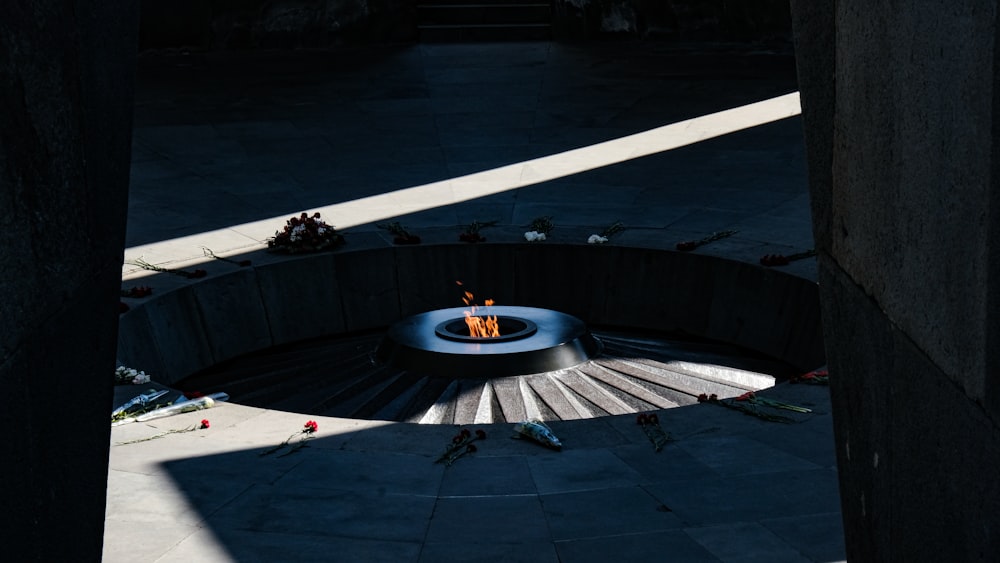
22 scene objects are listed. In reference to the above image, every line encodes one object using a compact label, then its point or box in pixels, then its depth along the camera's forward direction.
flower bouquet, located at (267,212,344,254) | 12.66
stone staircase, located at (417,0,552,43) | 21.22
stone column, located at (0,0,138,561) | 2.91
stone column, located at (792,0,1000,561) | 2.75
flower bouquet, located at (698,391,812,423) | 8.17
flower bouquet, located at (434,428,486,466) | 7.45
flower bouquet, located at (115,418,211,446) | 8.14
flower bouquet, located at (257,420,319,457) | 7.68
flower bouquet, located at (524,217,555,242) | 12.95
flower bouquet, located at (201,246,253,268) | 12.31
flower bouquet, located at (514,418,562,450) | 7.67
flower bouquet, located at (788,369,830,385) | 8.91
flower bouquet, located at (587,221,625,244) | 12.76
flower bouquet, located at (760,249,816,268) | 11.71
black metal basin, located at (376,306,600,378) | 10.37
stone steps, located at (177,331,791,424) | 9.86
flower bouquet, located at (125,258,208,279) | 11.90
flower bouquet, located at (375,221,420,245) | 12.94
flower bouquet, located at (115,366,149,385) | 9.20
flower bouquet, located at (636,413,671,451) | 7.67
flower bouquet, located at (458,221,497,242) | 13.00
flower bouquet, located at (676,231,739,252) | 12.44
